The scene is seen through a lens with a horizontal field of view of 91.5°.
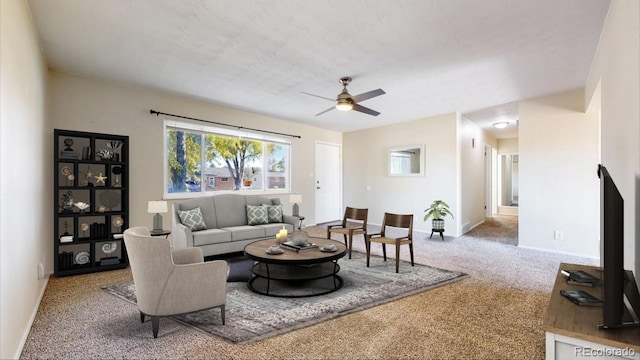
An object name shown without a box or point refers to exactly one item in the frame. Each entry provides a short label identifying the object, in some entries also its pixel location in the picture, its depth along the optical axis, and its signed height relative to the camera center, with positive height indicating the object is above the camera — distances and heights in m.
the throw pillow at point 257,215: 5.41 -0.60
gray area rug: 2.53 -1.19
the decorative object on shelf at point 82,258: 4.10 -1.01
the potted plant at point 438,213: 6.33 -0.68
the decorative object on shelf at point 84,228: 4.30 -0.65
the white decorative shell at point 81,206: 4.18 -0.33
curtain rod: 5.12 +1.11
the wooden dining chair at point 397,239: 4.07 -0.76
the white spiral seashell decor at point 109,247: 4.38 -0.93
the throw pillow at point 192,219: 4.63 -0.58
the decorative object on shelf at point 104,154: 4.43 +0.39
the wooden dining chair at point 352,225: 4.77 -0.75
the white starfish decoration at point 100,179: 4.39 +0.03
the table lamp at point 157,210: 4.41 -0.41
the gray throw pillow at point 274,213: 5.61 -0.59
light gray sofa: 4.49 -0.75
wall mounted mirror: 7.16 +0.47
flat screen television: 1.33 -0.37
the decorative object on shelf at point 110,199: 4.36 -0.25
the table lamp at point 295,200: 6.02 -0.38
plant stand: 6.26 -1.04
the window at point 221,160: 5.50 +0.41
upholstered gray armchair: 2.39 -0.79
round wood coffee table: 3.30 -1.13
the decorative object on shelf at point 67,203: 4.13 -0.29
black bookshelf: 4.00 -0.27
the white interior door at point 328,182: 8.24 -0.05
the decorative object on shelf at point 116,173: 4.52 +0.12
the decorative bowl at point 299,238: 3.79 -0.72
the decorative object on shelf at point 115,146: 4.57 +0.51
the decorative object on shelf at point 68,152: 4.04 +0.38
